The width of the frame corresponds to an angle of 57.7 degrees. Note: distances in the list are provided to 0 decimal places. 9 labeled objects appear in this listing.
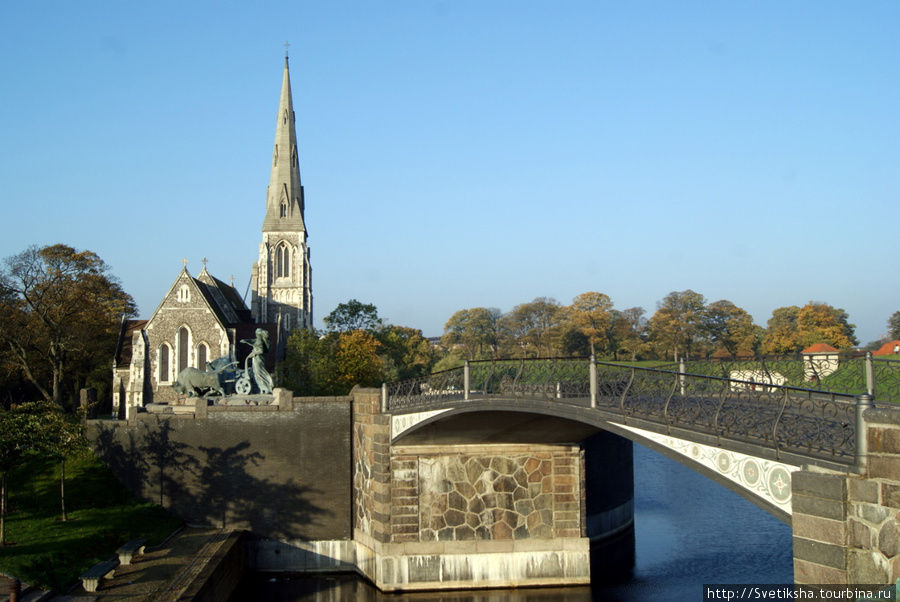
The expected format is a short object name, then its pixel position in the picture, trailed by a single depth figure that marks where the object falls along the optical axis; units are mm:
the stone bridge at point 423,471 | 17625
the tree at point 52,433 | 22844
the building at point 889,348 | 20359
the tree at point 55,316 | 46156
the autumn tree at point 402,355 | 58938
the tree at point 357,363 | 50188
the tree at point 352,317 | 70125
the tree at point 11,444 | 21172
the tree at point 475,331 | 82562
